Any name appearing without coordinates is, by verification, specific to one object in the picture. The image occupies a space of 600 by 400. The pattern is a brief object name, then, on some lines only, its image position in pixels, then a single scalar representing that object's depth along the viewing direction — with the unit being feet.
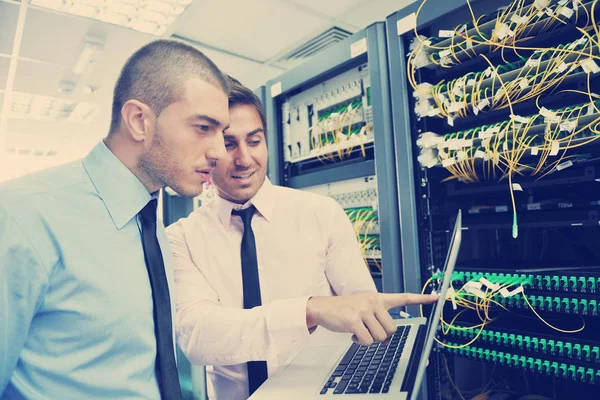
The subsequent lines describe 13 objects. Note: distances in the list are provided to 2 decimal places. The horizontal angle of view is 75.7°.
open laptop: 1.93
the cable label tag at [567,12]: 2.84
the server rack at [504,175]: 2.95
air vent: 9.59
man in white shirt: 2.72
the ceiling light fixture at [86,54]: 9.30
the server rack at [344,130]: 3.91
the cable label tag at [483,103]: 3.28
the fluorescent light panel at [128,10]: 7.68
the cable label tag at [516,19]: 3.05
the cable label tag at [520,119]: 3.13
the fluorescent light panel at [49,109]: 12.40
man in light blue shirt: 2.02
